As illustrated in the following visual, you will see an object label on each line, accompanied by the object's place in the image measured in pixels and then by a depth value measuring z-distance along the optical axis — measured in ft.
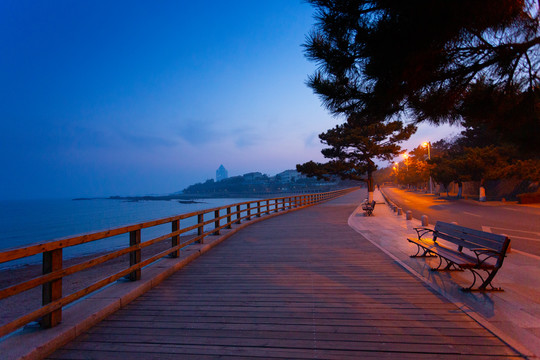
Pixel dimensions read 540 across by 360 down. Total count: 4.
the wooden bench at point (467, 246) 13.58
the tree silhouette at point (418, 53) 11.83
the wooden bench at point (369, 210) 53.16
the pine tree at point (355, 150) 82.12
